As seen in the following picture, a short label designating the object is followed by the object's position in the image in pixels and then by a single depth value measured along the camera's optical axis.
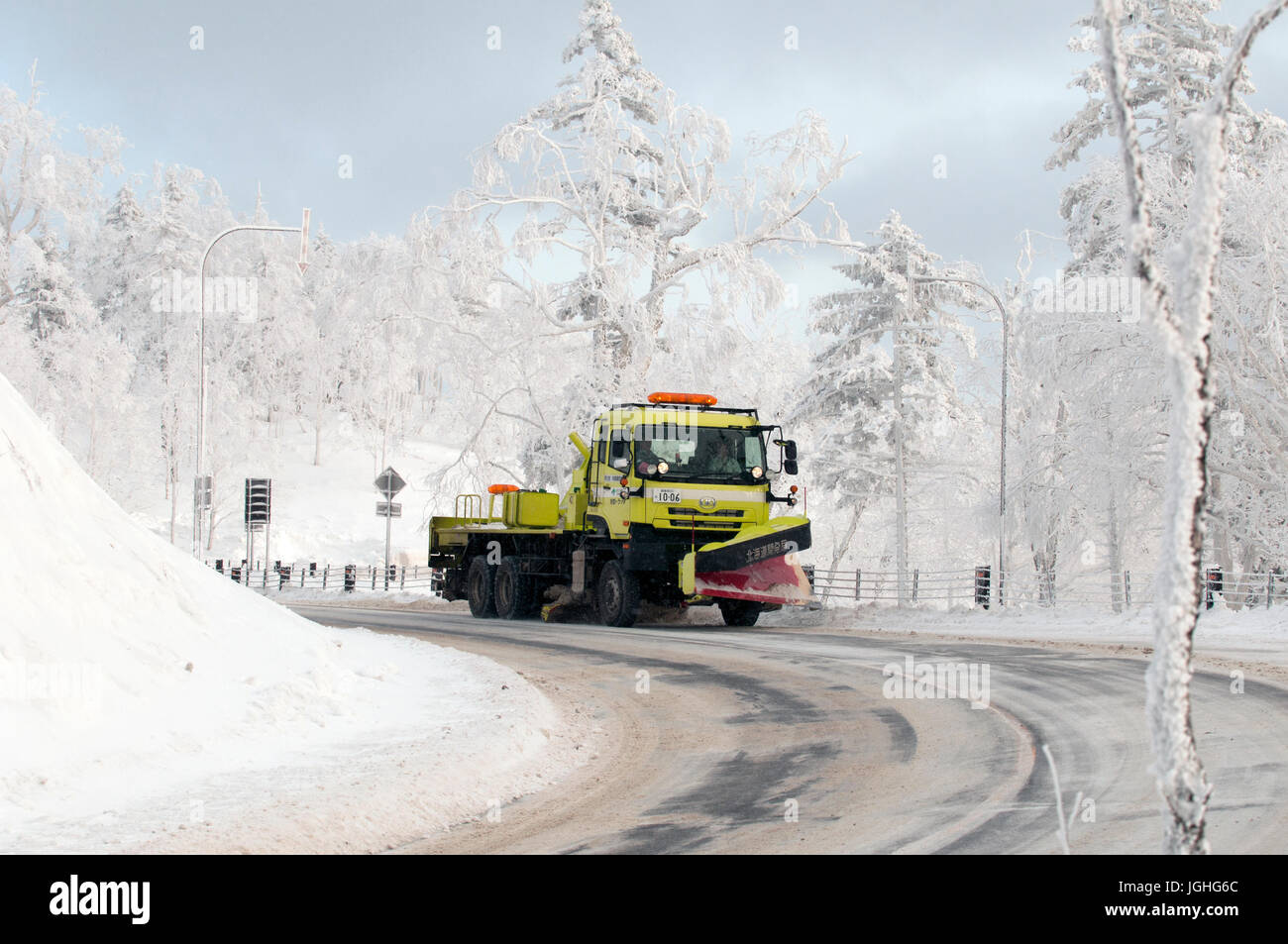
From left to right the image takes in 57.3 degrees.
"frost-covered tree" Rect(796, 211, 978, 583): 36.72
